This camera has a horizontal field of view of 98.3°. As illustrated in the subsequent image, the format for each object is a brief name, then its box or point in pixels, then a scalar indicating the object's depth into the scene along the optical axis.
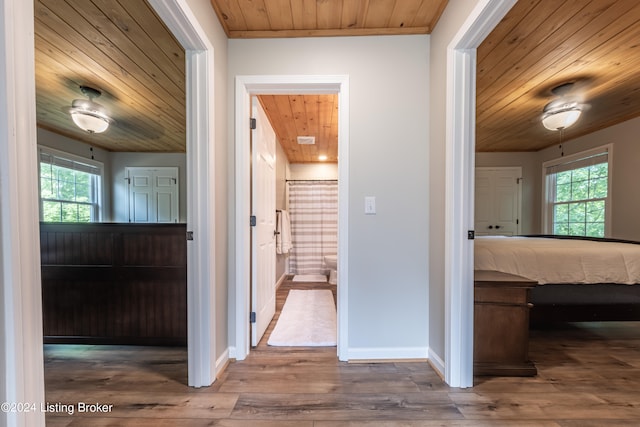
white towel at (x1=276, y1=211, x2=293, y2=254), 4.05
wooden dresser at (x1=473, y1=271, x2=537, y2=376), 1.63
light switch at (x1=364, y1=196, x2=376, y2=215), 1.85
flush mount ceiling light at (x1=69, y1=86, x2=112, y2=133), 2.46
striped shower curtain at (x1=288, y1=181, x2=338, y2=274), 4.74
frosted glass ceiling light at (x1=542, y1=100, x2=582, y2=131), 2.59
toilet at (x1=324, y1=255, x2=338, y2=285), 4.05
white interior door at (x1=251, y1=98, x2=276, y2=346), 2.04
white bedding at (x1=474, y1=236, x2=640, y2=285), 2.13
